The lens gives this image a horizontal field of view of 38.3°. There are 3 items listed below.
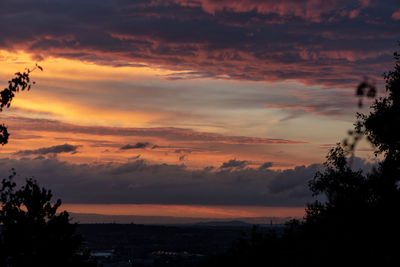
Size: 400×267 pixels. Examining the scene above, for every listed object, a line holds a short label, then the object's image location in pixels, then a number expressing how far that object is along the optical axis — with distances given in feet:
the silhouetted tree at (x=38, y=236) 168.35
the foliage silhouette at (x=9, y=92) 90.38
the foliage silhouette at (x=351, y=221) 85.66
